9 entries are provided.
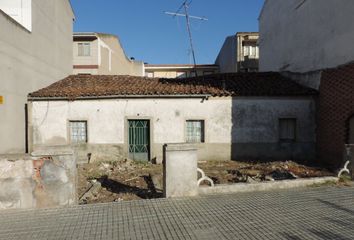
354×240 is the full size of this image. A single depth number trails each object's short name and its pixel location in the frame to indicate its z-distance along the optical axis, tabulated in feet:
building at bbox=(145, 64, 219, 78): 132.57
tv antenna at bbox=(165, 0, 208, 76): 80.86
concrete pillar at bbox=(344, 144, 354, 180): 27.63
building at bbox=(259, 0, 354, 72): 38.65
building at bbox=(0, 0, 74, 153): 39.89
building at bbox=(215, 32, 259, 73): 99.25
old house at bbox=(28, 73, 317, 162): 45.68
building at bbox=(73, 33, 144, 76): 90.84
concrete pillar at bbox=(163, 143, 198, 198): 22.18
